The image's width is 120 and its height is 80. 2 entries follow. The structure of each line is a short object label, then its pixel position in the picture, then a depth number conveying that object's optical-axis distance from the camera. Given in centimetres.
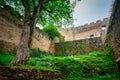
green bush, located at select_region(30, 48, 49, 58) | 672
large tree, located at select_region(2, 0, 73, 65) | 397
